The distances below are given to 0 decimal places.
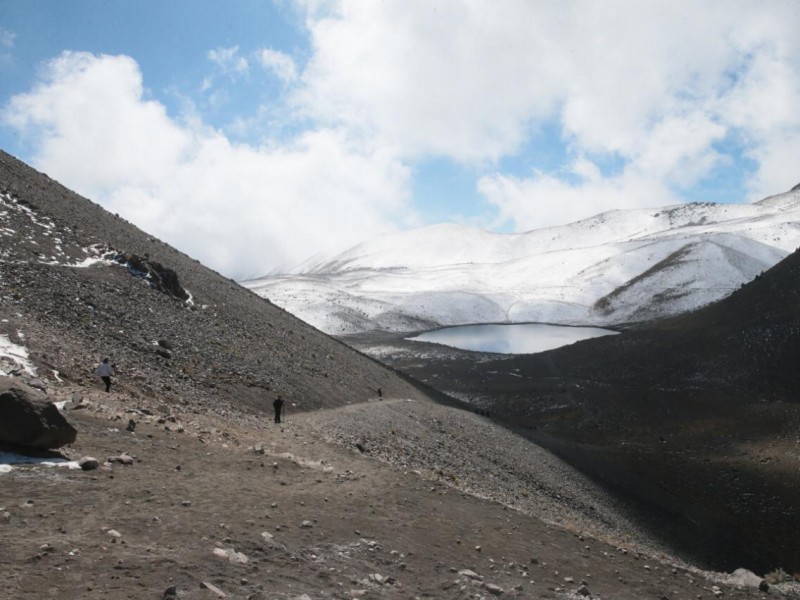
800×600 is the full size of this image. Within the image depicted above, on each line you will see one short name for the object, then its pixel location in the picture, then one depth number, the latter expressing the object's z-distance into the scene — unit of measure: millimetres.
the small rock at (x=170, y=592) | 8695
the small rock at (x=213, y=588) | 9134
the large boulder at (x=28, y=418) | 12430
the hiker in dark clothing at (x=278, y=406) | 29047
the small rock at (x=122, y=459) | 14438
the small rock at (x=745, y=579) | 19469
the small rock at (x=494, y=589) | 12602
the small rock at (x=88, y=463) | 13219
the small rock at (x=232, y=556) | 10555
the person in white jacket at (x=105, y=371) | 22281
